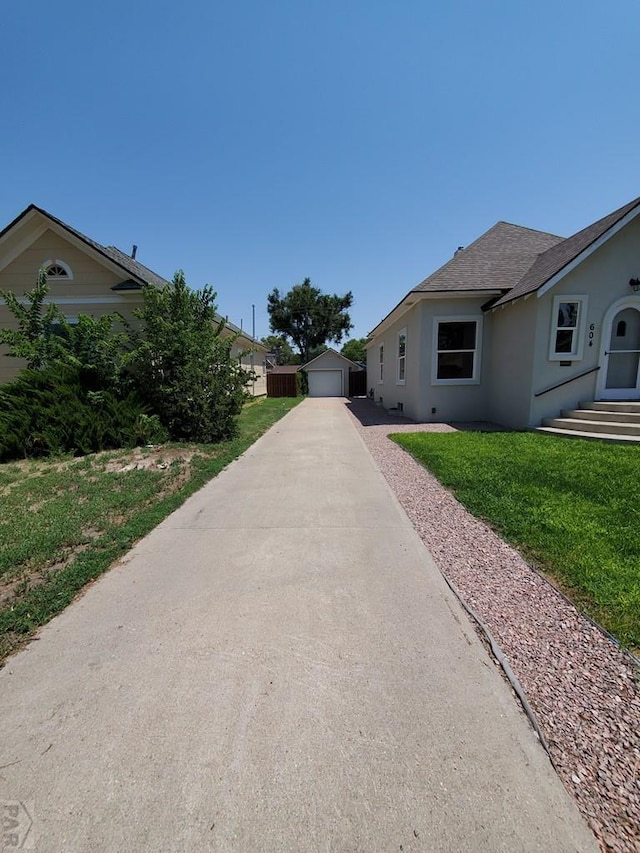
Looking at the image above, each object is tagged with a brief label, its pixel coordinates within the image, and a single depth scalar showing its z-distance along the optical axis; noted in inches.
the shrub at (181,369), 324.5
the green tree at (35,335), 316.2
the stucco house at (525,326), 325.7
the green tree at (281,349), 2453.2
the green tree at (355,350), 2462.7
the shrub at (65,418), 283.0
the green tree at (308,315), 1814.7
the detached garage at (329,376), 1187.9
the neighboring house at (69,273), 411.8
